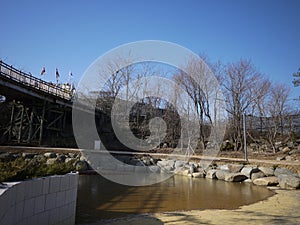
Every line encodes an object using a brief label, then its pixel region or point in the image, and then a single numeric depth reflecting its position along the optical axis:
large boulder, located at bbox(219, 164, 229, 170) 14.11
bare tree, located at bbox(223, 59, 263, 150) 22.66
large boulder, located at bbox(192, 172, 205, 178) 13.82
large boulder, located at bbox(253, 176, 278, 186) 10.57
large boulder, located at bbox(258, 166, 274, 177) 11.88
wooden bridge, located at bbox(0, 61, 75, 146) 17.67
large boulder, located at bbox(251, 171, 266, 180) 11.67
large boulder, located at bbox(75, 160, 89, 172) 14.11
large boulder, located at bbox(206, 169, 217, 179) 13.21
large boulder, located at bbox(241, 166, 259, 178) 12.14
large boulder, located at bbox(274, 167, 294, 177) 11.25
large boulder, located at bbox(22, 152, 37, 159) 14.43
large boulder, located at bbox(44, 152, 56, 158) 14.33
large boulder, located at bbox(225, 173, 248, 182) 11.96
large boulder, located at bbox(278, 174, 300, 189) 9.50
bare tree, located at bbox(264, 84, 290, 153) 23.52
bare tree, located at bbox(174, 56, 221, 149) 21.44
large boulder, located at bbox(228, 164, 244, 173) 13.20
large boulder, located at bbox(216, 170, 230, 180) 12.75
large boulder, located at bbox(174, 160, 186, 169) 15.93
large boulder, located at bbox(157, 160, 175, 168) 16.50
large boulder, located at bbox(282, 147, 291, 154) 19.02
